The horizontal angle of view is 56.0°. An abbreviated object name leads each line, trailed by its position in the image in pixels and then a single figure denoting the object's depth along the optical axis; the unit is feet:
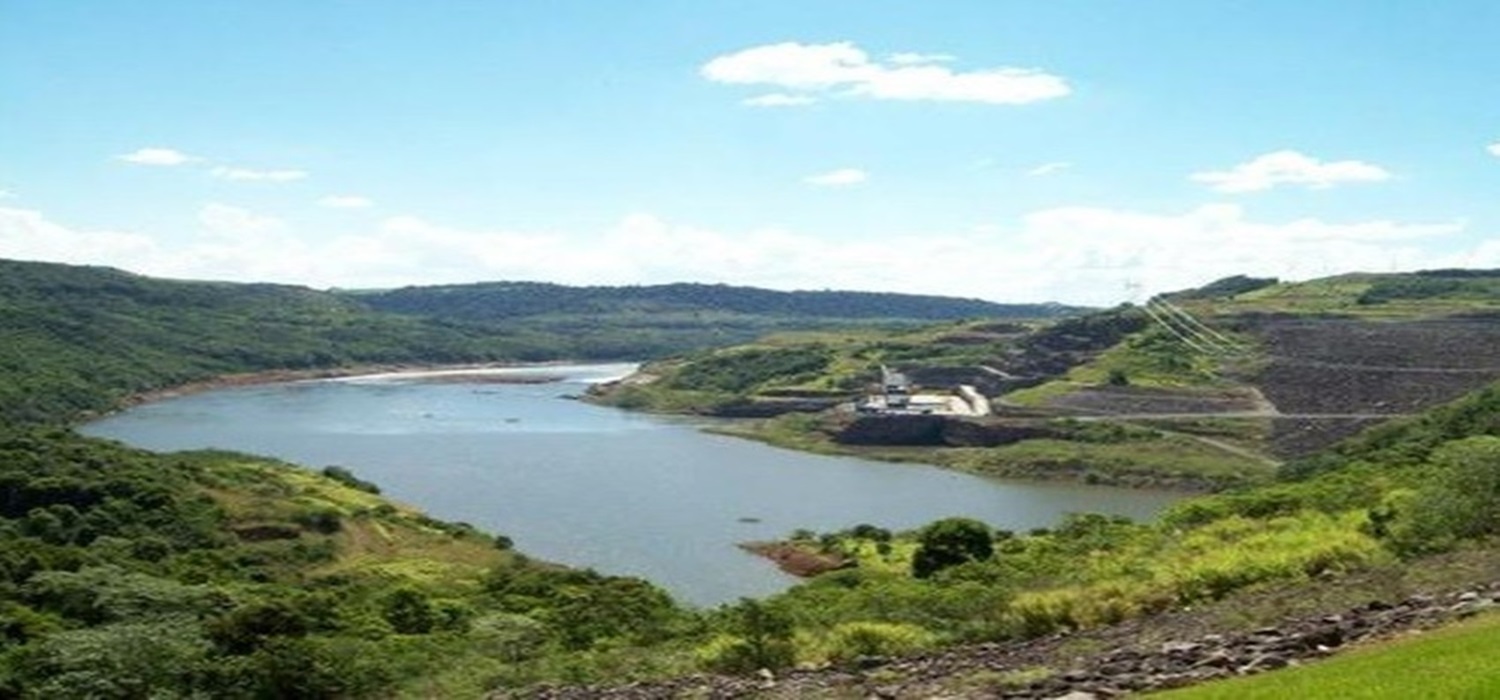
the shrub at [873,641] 73.56
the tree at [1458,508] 83.15
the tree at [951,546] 161.27
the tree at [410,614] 128.16
